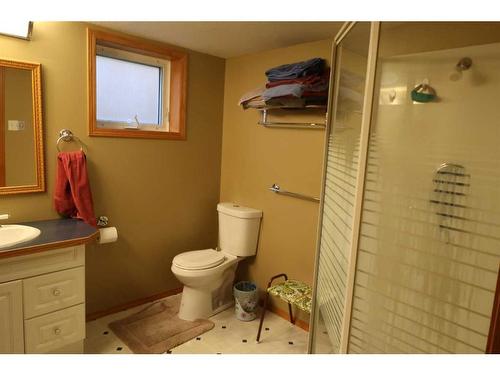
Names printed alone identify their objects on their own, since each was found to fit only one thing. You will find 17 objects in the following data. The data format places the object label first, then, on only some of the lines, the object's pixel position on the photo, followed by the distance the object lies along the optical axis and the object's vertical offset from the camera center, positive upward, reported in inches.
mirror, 70.1 +1.4
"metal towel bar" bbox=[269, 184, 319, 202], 87.3 -12.3
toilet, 88.1 -33.1
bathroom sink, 65.9 -20.6
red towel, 77.0 -11.8
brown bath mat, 79.6 -49.6
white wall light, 66.3 +21.9
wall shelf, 82.9 +7.3
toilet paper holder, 86.3 -21.8
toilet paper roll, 80.3 -23.9
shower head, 50.3 +14.4
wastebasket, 93.0 -45.0
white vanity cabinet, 59.8 -32.7
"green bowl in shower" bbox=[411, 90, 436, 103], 51.5 +9.6
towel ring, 77.5 +0.1
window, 83.8 +15.3
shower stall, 45.3 -5.3
